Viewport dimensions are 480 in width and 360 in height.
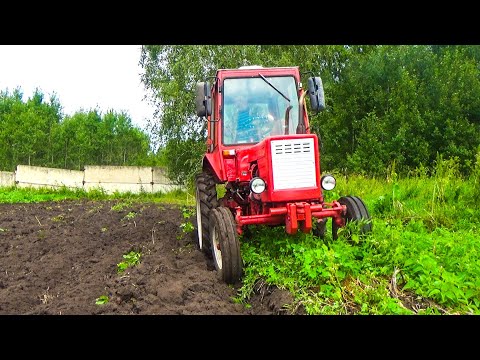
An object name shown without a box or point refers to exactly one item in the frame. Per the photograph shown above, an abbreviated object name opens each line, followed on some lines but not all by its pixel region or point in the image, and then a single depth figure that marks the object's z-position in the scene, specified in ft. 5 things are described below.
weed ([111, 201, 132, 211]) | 47.78
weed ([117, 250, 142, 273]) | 24.53
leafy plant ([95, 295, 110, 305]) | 19.21
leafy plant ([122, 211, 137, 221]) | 40.67
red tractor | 21.02
